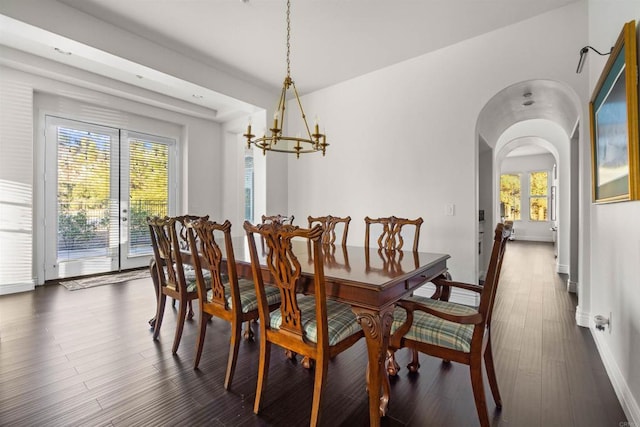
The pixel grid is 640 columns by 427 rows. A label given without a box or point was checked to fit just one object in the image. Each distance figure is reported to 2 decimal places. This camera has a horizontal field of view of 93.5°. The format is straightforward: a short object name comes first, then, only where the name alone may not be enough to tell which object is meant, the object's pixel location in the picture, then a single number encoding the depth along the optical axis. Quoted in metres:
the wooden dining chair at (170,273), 2.32
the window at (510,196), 10.44
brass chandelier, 2.28
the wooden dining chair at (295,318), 1.47
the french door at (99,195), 4.41
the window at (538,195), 9.91
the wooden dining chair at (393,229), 2.75
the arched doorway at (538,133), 3.33
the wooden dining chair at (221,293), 1.90
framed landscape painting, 1.44
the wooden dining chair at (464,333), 1.47
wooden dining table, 1.47
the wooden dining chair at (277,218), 3.47
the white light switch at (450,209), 3.57
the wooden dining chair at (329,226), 3.10
